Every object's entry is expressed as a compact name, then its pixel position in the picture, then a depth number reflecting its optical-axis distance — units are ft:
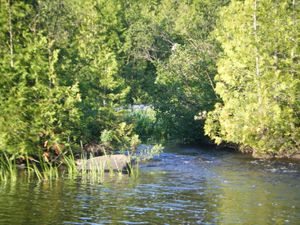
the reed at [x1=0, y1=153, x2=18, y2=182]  81.61
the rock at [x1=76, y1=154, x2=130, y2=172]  90.27
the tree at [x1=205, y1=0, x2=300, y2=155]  104.42
